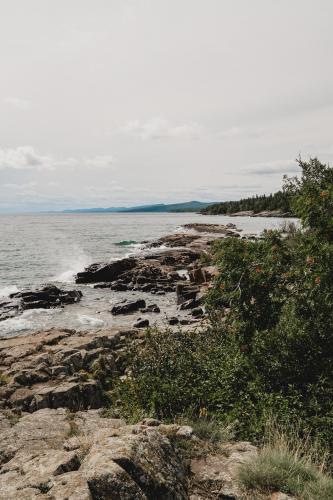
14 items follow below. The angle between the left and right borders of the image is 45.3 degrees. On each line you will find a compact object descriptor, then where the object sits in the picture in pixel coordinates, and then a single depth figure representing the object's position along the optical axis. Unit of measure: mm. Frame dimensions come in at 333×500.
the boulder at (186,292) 31441
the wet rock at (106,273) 42594
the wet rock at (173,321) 24886
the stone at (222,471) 5605
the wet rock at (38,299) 30719
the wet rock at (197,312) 26619
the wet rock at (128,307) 28703
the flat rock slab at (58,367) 12352
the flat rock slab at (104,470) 4543
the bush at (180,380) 9266
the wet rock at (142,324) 24328
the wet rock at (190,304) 29209
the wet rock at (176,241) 69112
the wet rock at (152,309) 28922
